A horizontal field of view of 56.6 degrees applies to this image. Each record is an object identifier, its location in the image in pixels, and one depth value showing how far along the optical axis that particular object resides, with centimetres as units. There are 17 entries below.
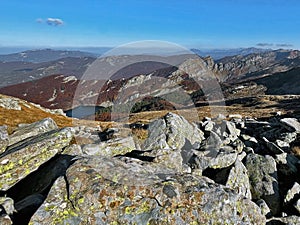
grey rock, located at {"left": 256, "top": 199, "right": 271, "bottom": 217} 1312
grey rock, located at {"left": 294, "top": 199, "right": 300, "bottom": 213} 1337
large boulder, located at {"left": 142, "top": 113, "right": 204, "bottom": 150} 1859
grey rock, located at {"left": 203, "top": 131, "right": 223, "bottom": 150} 1877
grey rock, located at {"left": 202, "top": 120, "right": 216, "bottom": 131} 2477
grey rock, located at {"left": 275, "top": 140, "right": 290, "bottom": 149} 2064
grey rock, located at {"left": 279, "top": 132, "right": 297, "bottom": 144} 2194
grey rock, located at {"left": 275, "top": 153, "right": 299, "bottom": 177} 1702
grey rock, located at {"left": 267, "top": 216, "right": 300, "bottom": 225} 1238
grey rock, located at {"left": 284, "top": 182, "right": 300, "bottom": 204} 1418
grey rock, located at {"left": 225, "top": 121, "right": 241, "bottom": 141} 2398
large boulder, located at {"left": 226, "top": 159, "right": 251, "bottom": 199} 1450
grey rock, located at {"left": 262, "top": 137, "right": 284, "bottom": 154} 1852
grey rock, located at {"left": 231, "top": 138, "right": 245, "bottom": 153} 1889
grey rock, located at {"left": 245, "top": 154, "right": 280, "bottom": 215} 1465
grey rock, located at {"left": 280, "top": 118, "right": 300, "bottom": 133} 2385
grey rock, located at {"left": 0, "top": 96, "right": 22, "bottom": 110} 5651
